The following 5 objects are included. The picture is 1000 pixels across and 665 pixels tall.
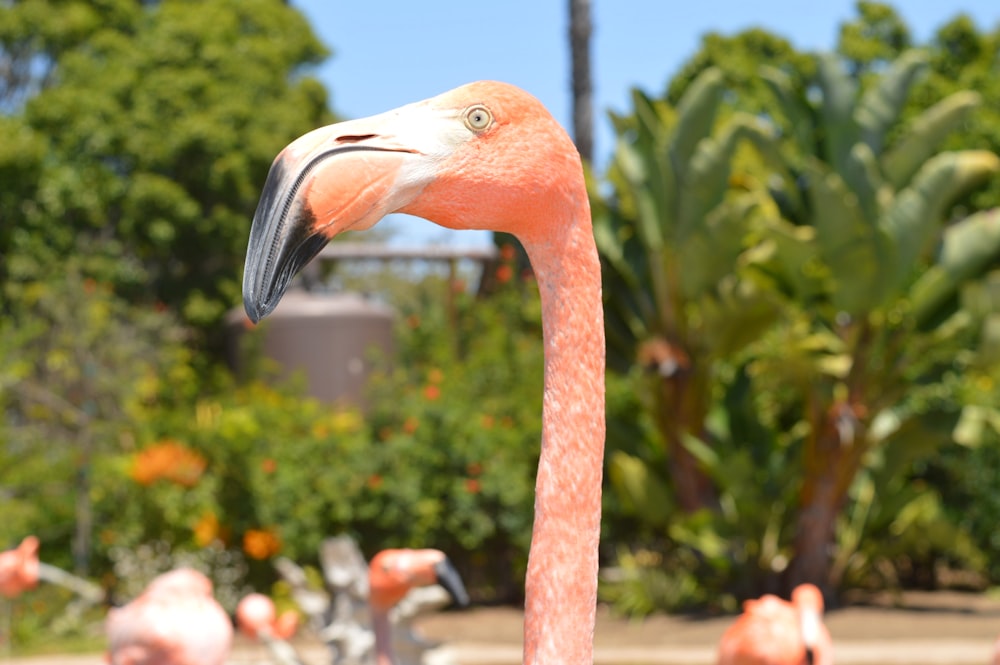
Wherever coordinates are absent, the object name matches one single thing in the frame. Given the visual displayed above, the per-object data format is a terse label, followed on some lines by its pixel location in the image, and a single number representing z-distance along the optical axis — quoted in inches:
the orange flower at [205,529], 383.9
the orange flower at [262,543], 388.2
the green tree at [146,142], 693.9
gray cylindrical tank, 567.2
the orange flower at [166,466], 385.1
